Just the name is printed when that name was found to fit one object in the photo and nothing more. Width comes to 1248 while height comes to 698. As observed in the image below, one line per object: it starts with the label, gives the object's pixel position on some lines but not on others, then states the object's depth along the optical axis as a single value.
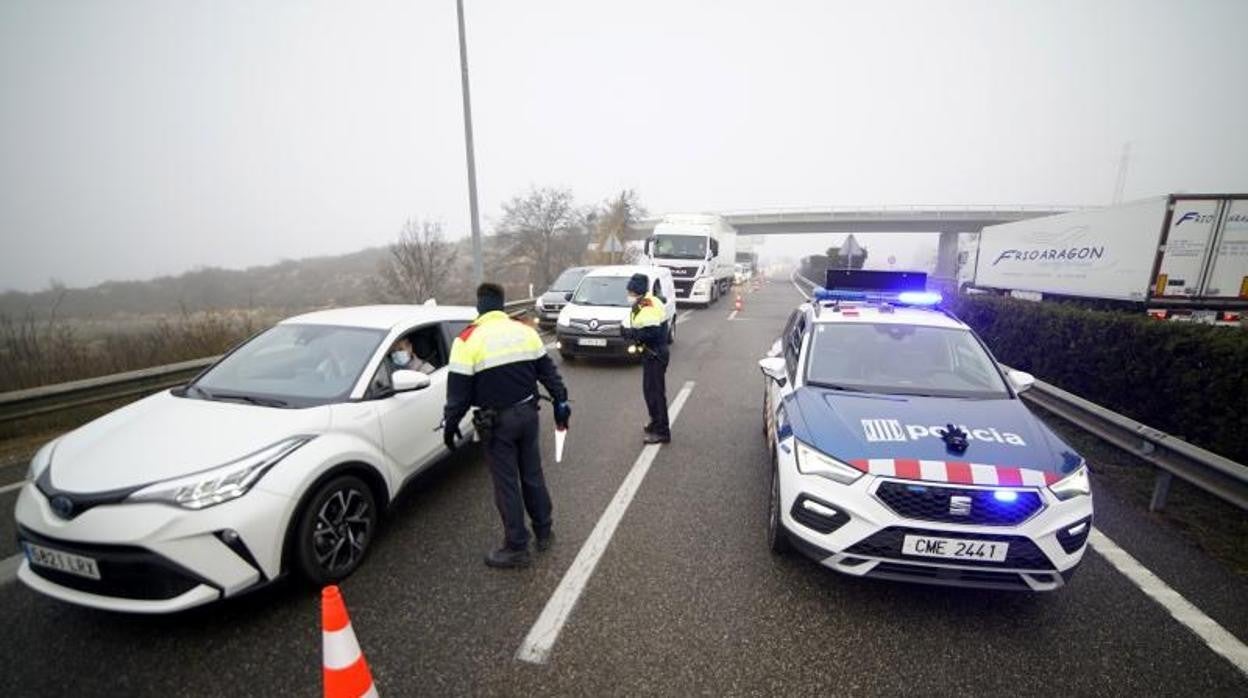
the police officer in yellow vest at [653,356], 5.36
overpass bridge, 45.12
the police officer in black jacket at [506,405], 3.08
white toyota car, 2.36
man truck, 19.25
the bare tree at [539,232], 30.81
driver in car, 3.77
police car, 2.58
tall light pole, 10.76
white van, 8.88
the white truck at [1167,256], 9.63
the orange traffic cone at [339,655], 1.77
